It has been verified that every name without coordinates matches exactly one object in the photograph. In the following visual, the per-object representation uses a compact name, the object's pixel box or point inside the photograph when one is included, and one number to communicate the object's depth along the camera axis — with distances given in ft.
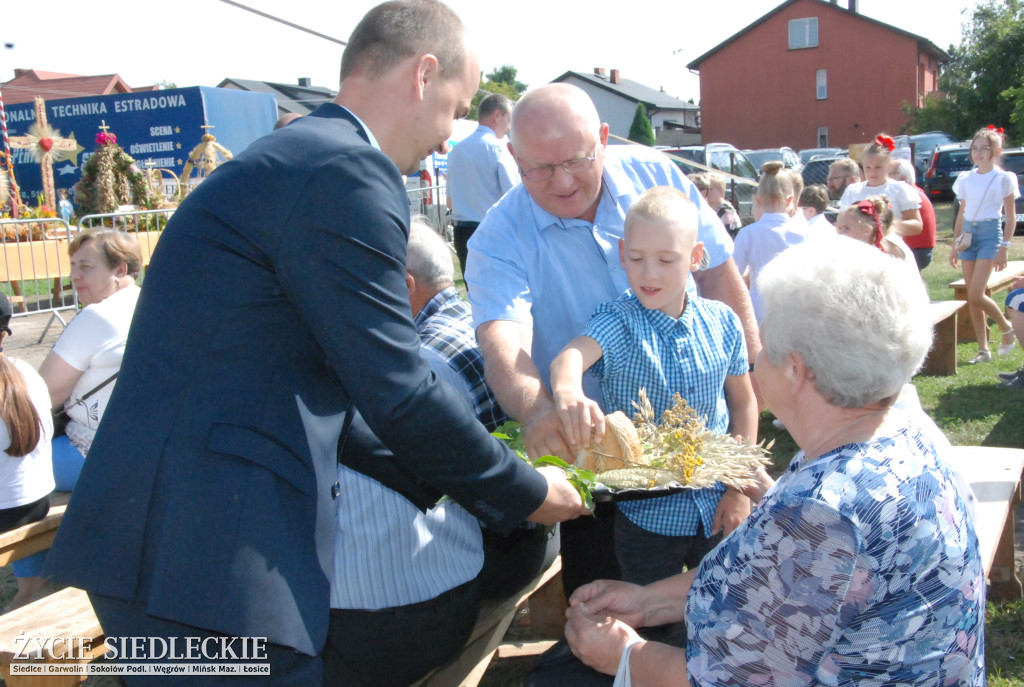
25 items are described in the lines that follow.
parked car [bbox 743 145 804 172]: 75.25
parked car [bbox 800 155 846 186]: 69.36
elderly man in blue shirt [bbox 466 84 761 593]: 8.91
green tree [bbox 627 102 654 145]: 163.02
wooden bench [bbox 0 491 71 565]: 12.48
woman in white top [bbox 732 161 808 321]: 20.75
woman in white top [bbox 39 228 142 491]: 13.96
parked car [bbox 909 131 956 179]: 103.50
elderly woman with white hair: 5.15
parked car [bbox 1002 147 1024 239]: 62.03
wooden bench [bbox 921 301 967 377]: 26.12
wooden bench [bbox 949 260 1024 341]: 29.66
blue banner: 58.23
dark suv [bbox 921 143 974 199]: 77.77
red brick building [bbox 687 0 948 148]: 154.40
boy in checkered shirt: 8.64
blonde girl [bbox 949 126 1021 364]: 27.66
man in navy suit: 4.95
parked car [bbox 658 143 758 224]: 62.44
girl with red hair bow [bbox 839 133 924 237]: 26.37
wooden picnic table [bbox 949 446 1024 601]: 11.79
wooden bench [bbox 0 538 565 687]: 8.98
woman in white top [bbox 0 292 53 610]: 12.79
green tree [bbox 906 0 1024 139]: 124.06
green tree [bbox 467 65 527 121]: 303.27
